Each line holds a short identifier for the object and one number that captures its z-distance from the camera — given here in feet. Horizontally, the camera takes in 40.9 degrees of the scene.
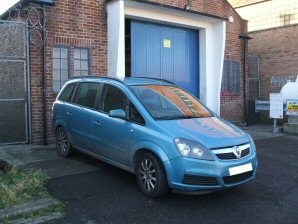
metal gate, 31.83
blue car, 17.40
